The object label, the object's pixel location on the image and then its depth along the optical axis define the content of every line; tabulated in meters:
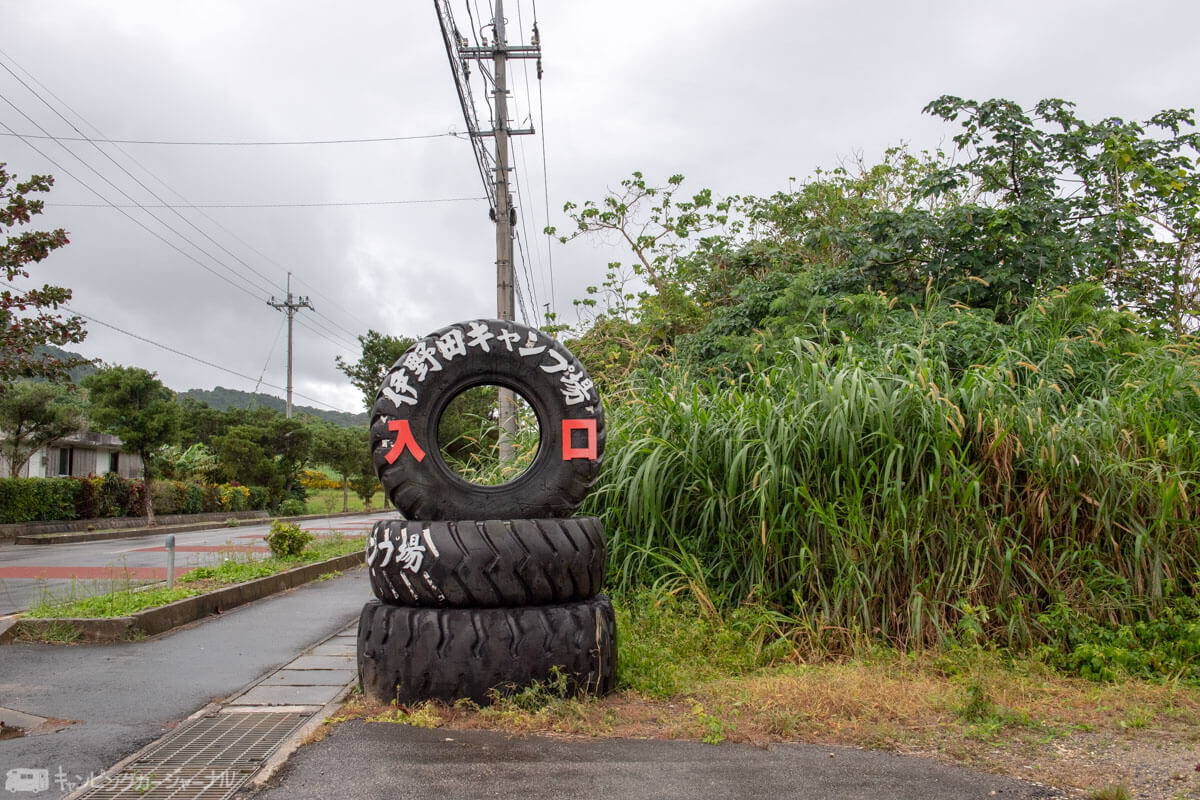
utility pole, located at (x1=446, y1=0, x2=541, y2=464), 13.55
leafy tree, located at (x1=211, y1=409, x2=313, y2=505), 36.44
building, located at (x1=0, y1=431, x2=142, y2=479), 33.38
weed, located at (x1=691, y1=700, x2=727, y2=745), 4.05
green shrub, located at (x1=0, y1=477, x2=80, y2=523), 21.38
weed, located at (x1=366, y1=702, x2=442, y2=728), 4.24
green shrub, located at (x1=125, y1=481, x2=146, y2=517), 26.78
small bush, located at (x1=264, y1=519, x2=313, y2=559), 11.93
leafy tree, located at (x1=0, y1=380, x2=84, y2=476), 22.75
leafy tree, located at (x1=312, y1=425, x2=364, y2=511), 40.28
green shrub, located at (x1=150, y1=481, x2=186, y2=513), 28.20
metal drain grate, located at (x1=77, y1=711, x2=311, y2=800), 3.43
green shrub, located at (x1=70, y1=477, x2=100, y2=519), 24.47
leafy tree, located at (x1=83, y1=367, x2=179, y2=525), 25.23
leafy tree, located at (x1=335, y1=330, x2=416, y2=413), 38.34
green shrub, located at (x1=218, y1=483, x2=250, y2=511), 33.16
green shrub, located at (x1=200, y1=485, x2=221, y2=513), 31.58
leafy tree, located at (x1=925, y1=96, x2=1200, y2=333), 10.70
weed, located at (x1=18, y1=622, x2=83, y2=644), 6.62
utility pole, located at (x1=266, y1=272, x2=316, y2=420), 46.22
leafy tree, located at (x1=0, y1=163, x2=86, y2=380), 15.73
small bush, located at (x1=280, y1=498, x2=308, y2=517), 35.00
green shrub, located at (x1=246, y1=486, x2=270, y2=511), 36.41
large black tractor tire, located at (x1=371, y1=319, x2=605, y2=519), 4.95
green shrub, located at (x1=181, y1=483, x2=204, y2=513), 30.00
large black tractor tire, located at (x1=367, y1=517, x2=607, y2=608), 4.54
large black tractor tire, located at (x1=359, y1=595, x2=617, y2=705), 4.44
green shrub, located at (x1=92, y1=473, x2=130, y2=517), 25.45
